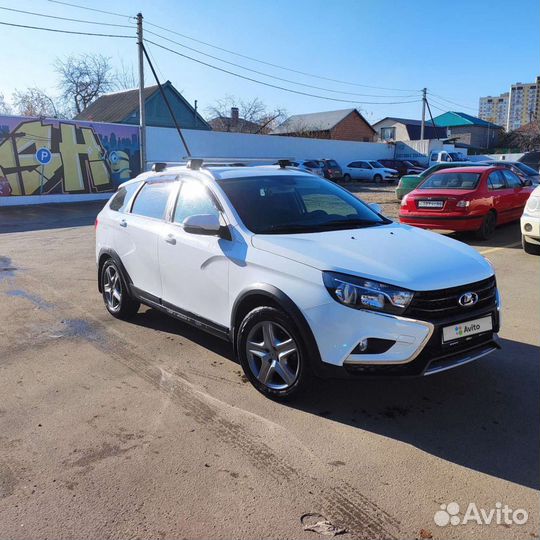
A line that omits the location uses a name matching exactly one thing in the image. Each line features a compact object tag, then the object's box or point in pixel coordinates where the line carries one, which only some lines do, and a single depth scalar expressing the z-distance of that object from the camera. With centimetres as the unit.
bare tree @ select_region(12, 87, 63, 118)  5091
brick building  5491
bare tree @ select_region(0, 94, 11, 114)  5012
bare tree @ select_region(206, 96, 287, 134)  5616
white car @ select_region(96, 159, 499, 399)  332
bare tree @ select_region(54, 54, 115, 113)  5641
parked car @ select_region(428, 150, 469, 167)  3778
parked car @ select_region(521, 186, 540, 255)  875
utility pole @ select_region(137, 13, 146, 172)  2333
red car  1041
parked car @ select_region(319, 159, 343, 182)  3170
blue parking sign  2100
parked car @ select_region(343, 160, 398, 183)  3481
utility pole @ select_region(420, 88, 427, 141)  5088
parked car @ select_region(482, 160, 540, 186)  1625
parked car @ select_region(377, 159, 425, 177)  3756
